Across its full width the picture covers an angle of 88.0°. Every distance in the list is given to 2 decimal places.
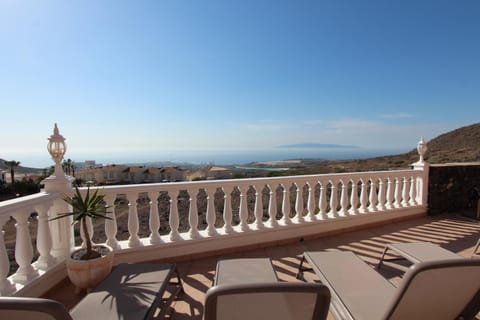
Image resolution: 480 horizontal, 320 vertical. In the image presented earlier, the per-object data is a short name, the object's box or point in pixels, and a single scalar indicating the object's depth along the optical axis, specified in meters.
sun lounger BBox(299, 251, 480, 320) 1.31
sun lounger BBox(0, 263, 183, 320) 1.65
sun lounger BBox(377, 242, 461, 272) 2.60
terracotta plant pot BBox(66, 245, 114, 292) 2.31
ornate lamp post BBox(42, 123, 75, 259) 2.79
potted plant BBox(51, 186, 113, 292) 2.32
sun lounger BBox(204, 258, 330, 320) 0.97
